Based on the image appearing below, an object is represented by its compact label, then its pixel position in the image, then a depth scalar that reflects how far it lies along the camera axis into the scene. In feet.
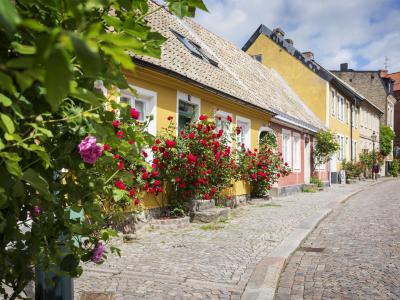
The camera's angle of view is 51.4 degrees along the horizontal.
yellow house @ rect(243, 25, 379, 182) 75.36
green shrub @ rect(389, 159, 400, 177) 133.82
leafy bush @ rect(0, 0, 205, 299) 2.56
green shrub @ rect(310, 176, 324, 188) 65.69
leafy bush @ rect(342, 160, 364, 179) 88.17
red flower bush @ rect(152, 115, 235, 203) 27.09
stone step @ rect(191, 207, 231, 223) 28.14
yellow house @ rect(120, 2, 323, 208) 28.32
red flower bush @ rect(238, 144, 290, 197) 39.93
